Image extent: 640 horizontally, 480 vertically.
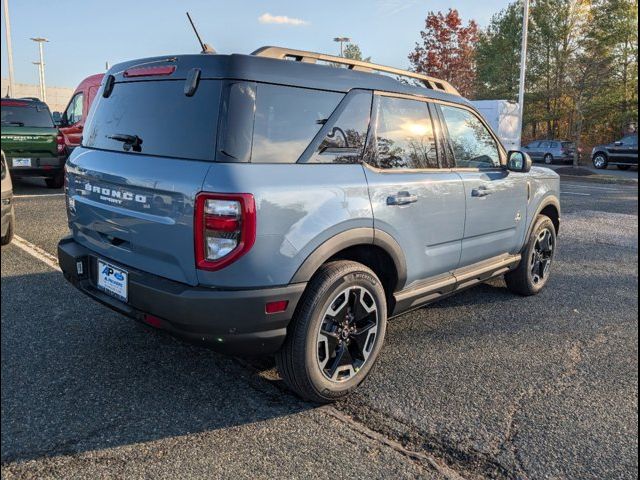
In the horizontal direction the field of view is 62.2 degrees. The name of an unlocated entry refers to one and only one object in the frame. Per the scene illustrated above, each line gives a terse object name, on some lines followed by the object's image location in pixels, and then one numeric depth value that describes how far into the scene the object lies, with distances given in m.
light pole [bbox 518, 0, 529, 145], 20.25
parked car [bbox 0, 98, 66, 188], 9.19
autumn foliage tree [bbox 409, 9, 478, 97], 34.44
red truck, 11.34
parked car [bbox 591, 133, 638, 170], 24.25
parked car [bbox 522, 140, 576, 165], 29.30
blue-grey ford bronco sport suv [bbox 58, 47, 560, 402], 2.49
